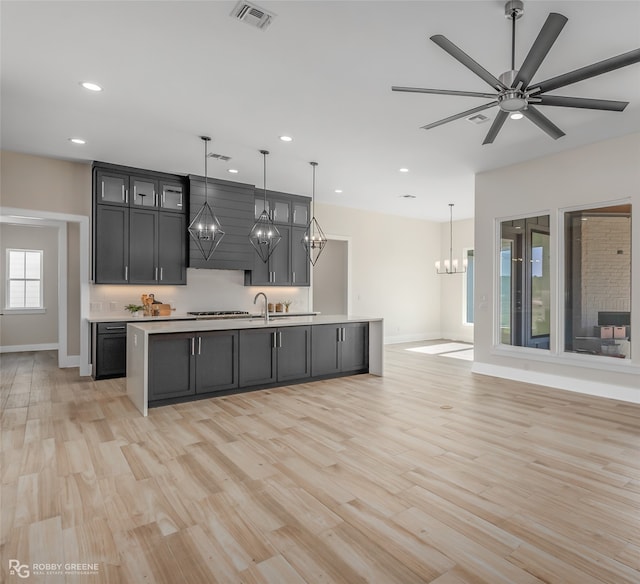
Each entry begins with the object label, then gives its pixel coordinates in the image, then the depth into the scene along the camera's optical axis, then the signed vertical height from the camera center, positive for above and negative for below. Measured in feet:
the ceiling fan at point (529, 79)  7.64 +4.44
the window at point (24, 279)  27.35 +0.74
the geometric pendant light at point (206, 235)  20.81 +2.85
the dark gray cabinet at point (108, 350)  18.29 -2.71
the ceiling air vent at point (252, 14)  8.60 +5.99
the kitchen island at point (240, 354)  14.10 -2.54
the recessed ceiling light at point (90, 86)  11.79 +5.97
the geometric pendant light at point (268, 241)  23.22 +2.98
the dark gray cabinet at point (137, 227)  19.25 +3.12
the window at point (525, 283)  18.38 +0.41
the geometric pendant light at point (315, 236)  20.43 +3.42
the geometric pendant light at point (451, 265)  32.48 +2.12
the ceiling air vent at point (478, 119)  13.80 +5.93
